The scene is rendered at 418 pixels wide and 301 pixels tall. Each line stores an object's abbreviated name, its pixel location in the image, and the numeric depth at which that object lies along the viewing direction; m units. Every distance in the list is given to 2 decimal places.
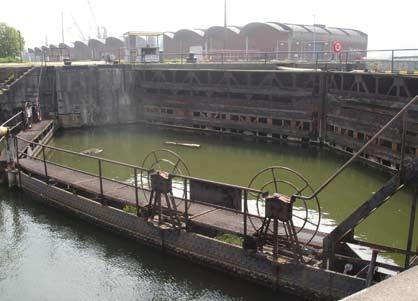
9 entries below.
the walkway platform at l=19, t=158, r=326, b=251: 9.98
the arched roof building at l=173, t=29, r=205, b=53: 58.25
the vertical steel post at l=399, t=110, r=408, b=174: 7.75
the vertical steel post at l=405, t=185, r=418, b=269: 7.78
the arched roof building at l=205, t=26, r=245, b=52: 54.25
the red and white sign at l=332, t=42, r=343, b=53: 34.78
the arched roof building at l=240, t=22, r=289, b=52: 49.28
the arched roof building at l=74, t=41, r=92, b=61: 78.38
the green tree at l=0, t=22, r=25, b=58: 58.91
